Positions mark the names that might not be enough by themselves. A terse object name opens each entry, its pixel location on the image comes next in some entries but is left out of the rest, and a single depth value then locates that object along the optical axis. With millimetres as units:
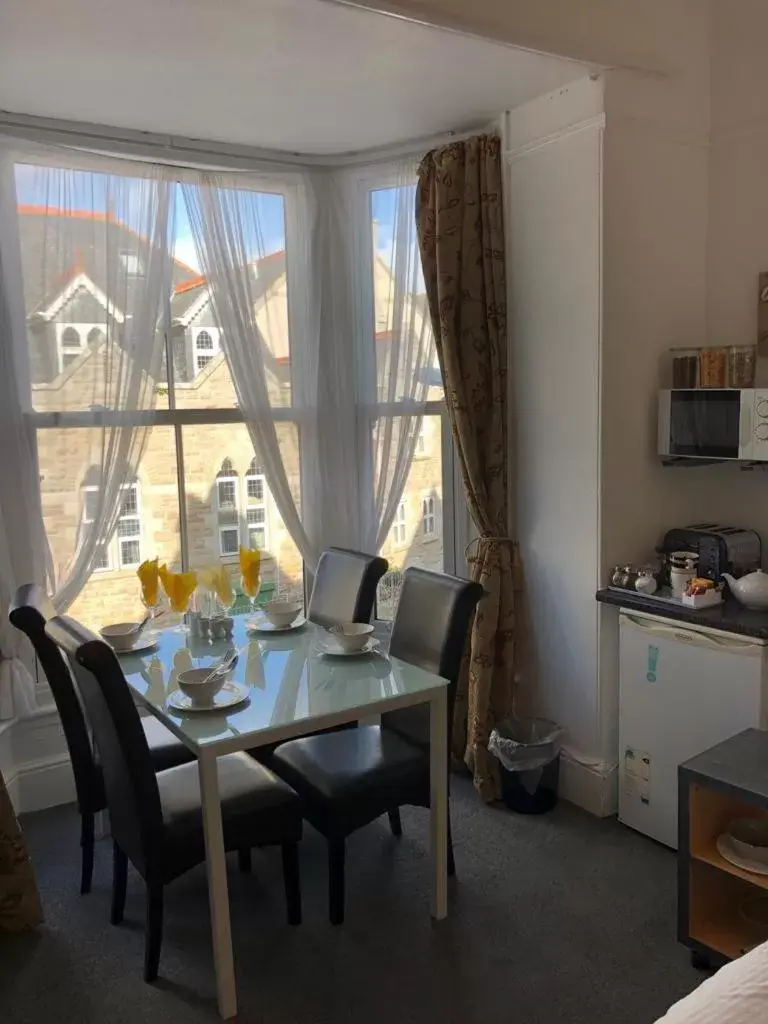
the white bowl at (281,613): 3006
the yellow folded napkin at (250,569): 2984
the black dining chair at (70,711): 2385
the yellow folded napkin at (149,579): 2781
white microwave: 2654
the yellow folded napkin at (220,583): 2881
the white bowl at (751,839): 2146
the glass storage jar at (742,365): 2758
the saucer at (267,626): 2979
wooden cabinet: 2139
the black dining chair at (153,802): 2047
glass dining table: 2070
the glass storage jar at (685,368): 2936
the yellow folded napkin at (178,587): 2779
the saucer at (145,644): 2797
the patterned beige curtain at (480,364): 3176
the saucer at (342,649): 2662
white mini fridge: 2537
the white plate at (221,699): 2221
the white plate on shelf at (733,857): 2117
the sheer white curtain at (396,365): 3557
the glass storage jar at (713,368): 2799
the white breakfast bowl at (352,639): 2664
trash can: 3031
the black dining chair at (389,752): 2408
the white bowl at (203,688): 2209
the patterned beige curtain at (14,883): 2430
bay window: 3188
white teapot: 2645
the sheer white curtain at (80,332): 3080
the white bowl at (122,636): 2793
